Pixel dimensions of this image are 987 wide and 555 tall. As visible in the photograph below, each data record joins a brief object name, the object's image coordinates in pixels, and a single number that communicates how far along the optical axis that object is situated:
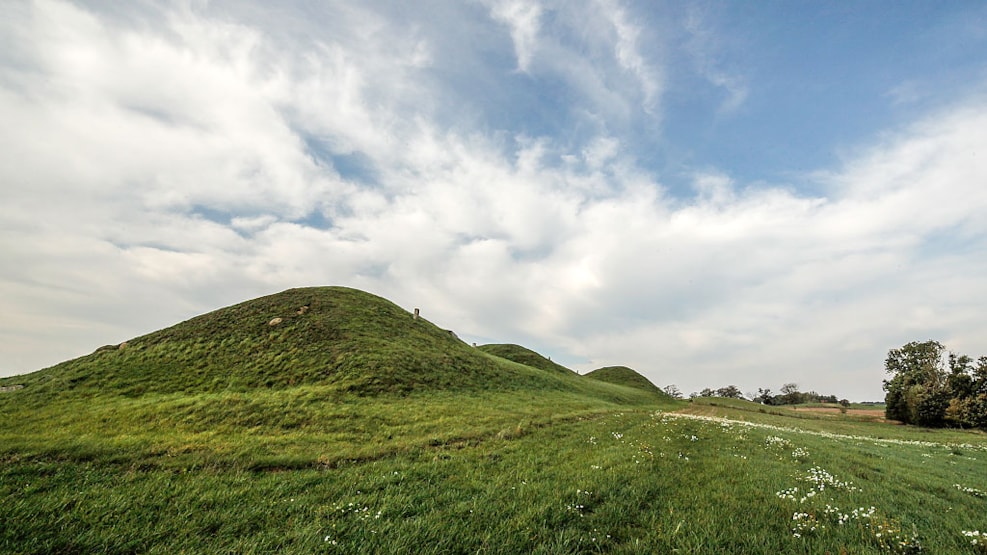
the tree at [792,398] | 192.25
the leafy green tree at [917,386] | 57.34
